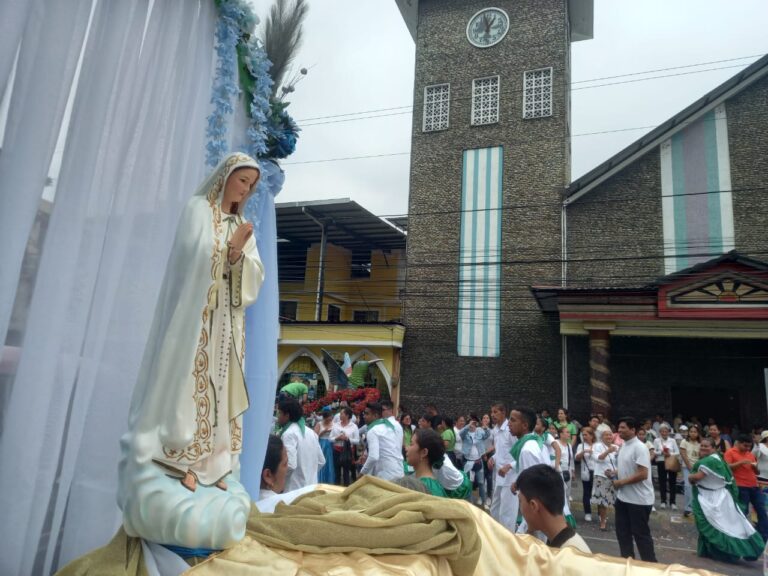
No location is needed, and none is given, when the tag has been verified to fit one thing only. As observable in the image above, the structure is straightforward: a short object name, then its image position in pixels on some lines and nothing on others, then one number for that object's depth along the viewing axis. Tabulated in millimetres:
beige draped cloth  1740
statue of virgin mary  1771
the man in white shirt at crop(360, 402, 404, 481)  6531
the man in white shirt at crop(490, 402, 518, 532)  6094
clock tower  16984
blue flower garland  2965
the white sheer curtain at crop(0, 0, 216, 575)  2002
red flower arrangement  13320
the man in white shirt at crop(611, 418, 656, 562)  5645
